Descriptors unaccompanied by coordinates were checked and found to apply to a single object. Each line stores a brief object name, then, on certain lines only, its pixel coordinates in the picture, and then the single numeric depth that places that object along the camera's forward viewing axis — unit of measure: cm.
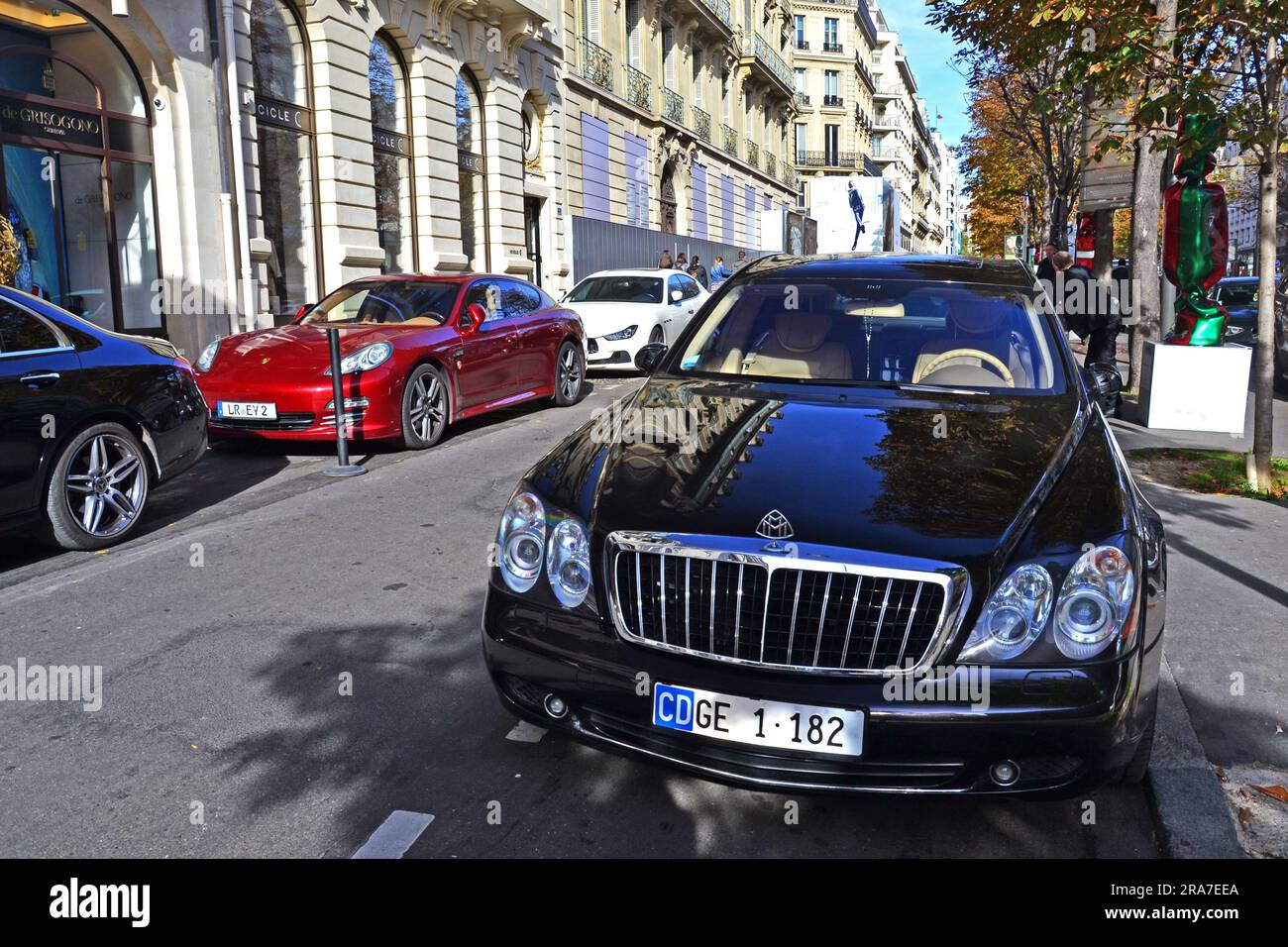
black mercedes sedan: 547
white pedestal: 1055
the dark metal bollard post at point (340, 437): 822
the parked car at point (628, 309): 1546
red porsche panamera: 870
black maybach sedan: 257
